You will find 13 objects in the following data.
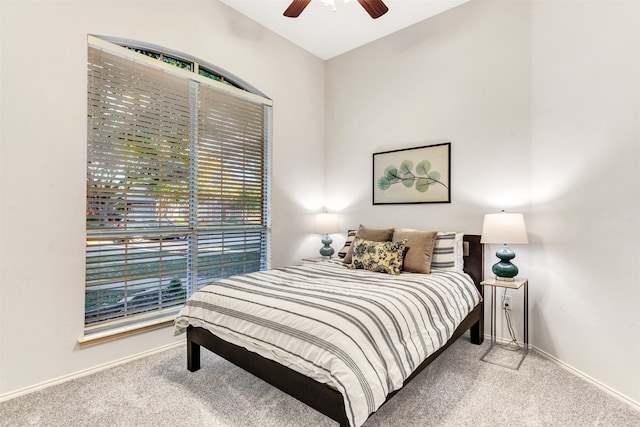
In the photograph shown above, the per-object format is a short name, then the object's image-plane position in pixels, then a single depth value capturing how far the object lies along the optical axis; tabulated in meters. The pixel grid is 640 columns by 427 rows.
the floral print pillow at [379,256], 2.72
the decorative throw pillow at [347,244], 3.46
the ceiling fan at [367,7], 2.38
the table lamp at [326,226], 3.82
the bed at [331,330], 1.42
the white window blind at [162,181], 2.42
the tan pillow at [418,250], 2.73
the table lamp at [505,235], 2.50
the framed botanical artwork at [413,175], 3.29
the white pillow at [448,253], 2.86
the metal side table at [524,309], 2.49
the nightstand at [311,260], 3.57
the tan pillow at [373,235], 3.08
